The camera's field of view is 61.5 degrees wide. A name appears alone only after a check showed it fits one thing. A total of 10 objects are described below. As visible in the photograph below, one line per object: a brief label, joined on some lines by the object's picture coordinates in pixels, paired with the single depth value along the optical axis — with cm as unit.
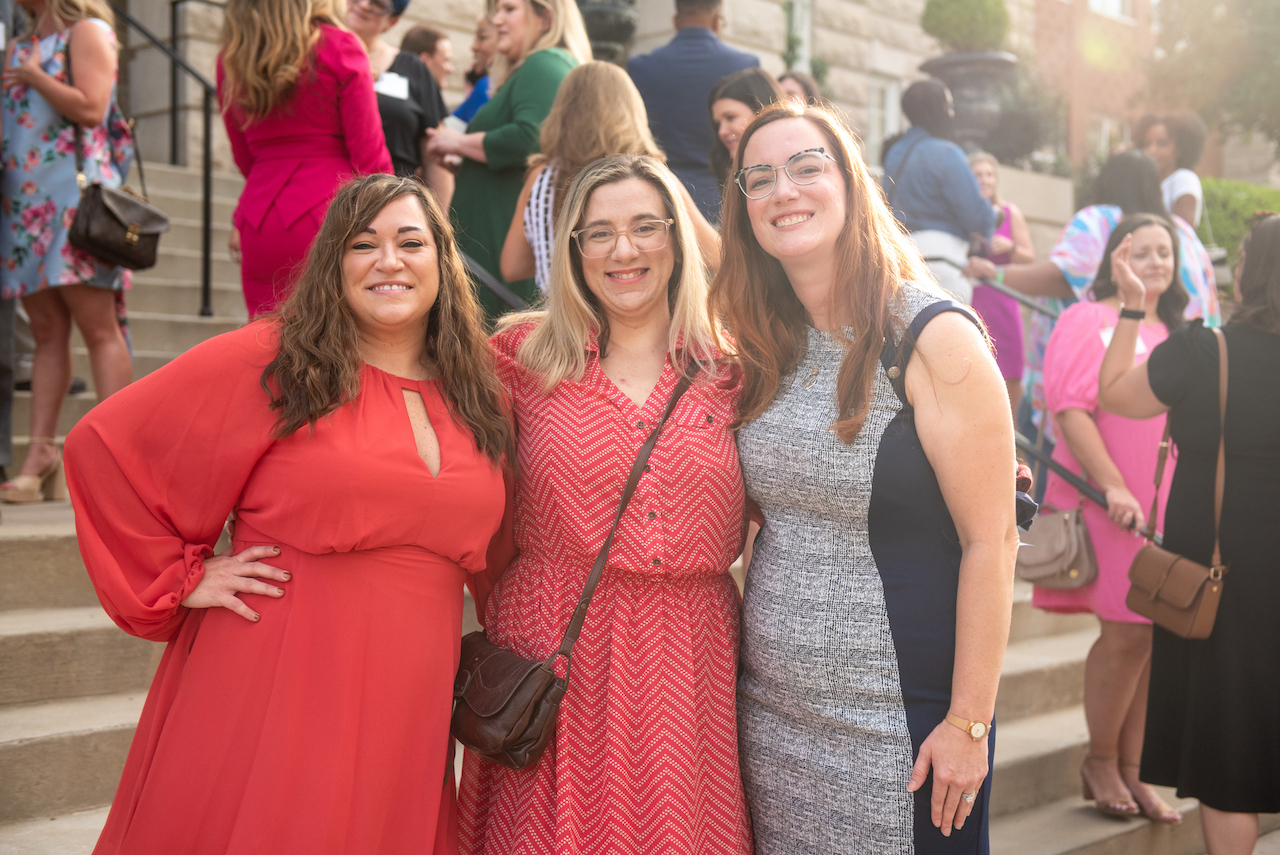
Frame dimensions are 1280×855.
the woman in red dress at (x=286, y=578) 223
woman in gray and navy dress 224
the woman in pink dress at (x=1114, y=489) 403
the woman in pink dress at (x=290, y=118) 375
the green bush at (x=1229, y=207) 1407
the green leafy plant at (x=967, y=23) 1247
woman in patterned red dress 246
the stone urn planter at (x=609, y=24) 611
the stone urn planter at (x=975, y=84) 1210
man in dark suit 491
